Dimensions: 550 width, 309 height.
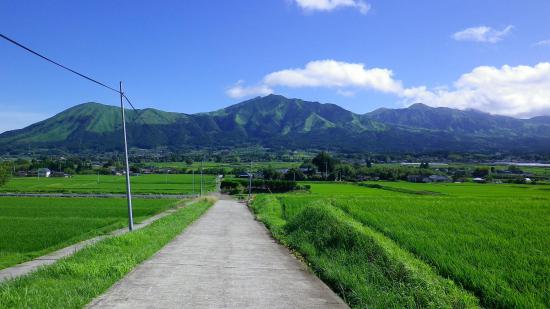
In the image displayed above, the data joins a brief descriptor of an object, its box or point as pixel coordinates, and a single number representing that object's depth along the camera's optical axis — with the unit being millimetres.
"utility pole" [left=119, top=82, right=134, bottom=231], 17759
